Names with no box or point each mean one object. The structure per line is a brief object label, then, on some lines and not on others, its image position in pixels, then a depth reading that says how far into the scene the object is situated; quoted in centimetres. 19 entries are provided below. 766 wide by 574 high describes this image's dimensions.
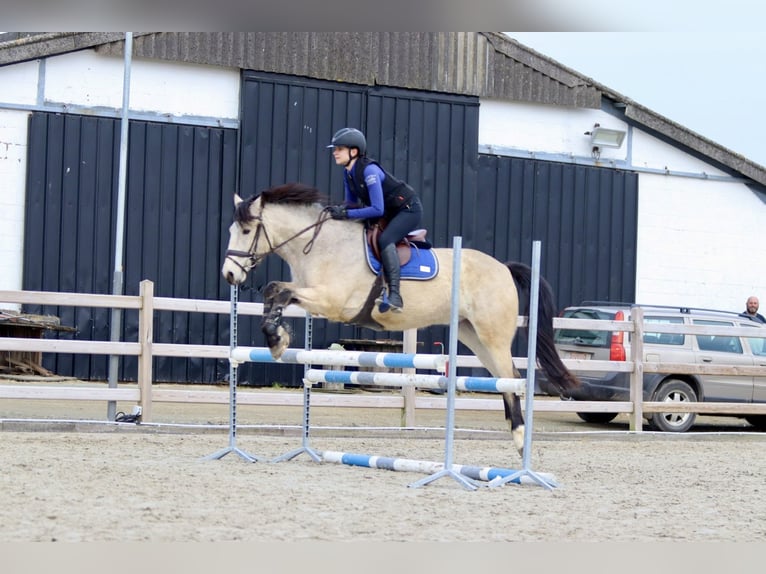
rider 1530
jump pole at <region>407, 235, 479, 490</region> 1356
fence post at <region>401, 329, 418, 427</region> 2178
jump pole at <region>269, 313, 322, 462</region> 1620
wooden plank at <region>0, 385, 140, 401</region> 1922
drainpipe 2205
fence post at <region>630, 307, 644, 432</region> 2334
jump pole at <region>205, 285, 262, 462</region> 1595
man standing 2931
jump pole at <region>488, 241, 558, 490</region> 1390
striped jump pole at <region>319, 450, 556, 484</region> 1393
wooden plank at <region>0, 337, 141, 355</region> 1944
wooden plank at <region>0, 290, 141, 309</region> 1973
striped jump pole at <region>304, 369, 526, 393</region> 1393
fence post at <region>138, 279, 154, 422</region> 2037
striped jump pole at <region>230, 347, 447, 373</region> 1353
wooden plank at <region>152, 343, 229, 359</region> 2056
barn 2980
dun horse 1496
